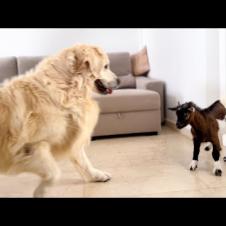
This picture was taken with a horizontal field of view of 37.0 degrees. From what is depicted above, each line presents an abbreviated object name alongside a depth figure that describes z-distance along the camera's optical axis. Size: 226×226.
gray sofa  3.39
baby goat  2.22
